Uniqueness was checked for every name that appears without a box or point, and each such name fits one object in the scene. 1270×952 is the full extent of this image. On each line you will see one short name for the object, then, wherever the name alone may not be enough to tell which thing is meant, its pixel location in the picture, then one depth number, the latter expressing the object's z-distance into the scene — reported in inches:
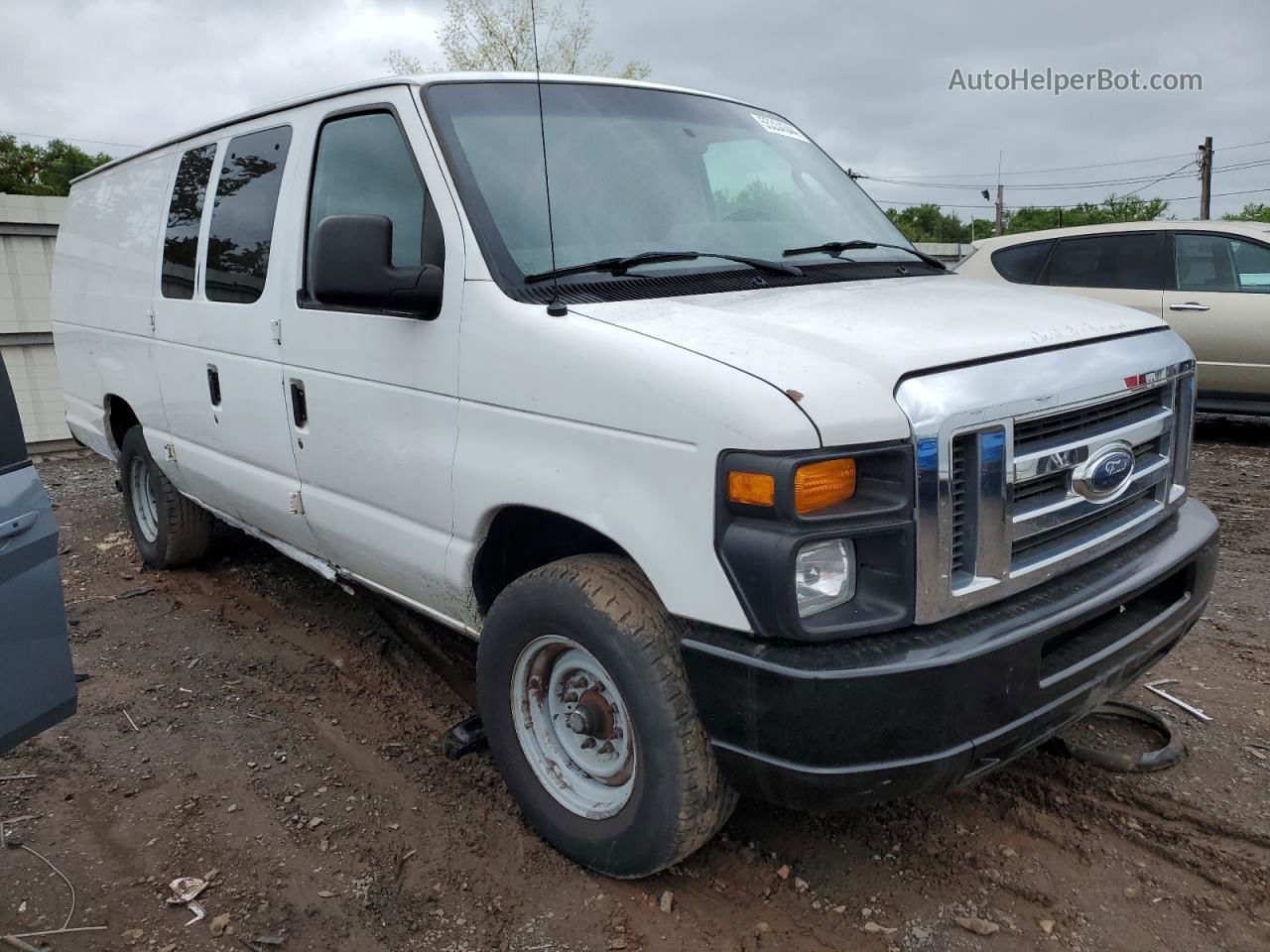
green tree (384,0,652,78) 1059.9
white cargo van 85.9
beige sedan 319.6
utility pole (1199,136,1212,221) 1238.3
